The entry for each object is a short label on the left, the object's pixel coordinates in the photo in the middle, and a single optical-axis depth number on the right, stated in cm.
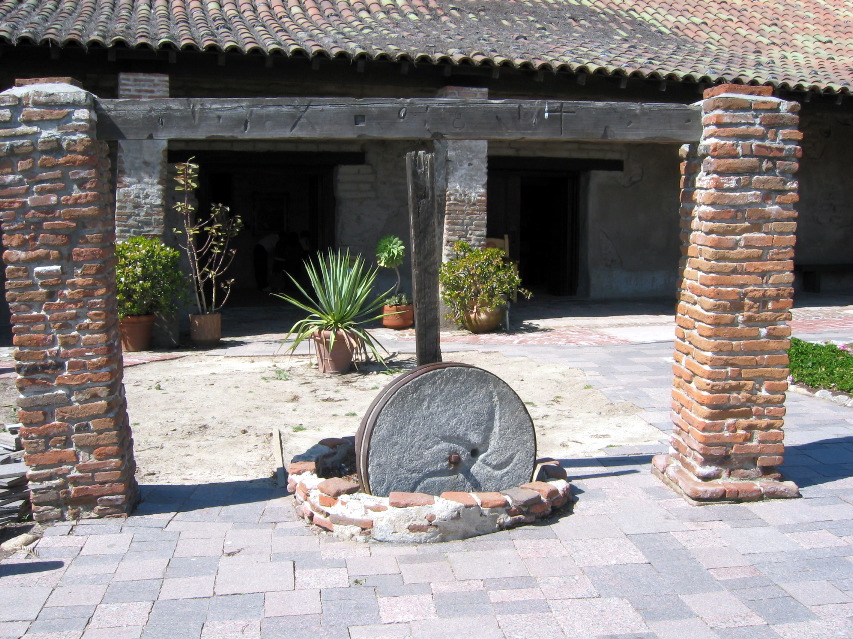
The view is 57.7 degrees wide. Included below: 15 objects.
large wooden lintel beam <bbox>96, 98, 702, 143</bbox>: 383
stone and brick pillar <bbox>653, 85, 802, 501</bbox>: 395
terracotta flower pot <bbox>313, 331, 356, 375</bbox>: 731
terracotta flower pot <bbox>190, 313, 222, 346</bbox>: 862
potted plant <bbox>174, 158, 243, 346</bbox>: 862
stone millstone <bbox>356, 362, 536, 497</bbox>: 380
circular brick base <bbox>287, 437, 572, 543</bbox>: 366
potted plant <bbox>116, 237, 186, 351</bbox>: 818
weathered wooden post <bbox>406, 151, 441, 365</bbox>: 388
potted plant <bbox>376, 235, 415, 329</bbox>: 977
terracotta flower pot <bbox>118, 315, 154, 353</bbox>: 829
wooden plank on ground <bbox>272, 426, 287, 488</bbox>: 455
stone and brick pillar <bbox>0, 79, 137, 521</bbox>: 362
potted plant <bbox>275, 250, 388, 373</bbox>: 732
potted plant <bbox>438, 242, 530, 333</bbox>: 933
